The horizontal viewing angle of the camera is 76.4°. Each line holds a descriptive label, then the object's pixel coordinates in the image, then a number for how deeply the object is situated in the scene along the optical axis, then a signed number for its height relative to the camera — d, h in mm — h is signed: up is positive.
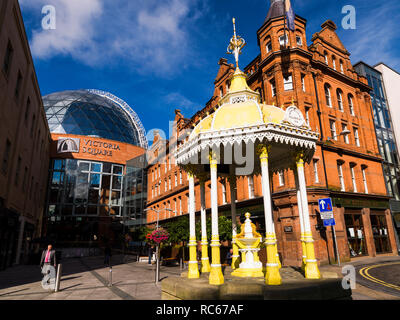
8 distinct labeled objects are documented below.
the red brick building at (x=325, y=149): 19750 +7122
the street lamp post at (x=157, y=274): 12797 -2136
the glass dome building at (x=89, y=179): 44875 +9722
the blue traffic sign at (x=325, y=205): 15438 +1291
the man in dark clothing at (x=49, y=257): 12055 -1133
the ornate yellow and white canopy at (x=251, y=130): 7953 +3067
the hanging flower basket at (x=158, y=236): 20078 -425
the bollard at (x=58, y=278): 10648 -1857
